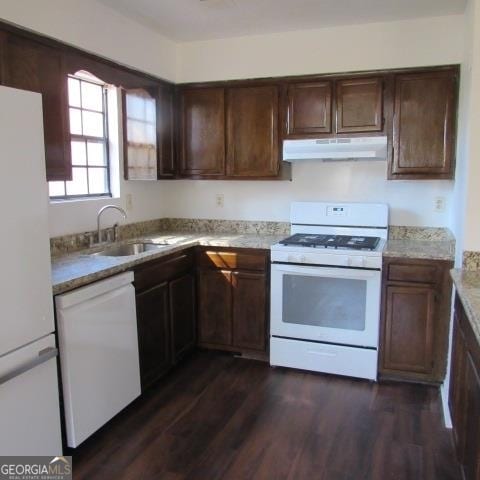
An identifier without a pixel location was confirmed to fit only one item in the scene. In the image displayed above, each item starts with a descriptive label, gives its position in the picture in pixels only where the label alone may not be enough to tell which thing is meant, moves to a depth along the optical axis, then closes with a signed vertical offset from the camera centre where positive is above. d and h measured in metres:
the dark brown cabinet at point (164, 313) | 2.94 -0.86
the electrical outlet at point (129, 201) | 3.72 -0.13
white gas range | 3.16 -0.81
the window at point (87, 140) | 3.18 +0.31
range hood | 3.30 +0.26
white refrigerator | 1.80 -0.41
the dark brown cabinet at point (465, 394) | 1.73 -0.88
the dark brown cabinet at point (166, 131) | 3.75 +0.43
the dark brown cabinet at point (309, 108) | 3.49 +0.57
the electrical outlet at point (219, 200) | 4.16 -0.13
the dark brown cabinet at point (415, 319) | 3.04 -0.87
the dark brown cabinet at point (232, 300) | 3.48 -0.85
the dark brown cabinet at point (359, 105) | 3.36 +0.57
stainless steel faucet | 3.22 -0.20
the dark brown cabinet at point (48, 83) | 2.35 +0.52
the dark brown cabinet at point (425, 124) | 3.23 +0.42
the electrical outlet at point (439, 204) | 3.51 -0.14
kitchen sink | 3.28 -0.46
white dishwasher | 2.25 -0.86
